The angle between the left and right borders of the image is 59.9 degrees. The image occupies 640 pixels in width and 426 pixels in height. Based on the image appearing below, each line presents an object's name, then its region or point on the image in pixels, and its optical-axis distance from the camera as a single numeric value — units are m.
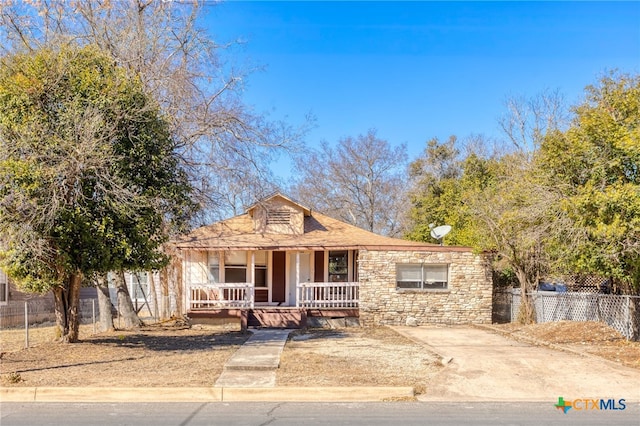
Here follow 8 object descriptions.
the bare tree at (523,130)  25.44
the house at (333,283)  19.30
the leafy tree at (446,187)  25.39
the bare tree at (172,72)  16.59
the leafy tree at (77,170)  11.23
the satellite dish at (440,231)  20.92
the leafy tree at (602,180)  12.17
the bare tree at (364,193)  40.00
